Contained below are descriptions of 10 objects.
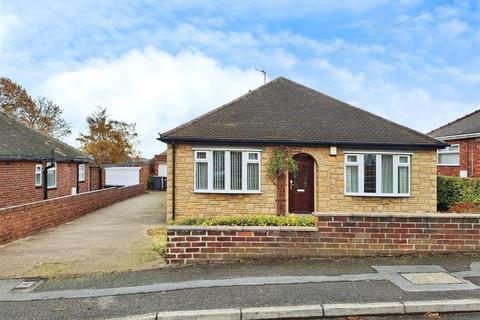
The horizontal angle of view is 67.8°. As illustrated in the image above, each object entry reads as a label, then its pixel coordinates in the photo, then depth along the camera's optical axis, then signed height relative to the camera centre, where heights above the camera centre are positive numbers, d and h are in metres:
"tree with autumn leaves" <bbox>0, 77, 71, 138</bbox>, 32.84 +5.54
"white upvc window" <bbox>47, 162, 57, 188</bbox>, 15.76 -0.41
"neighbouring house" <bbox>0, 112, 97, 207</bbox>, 12.98 +0.04
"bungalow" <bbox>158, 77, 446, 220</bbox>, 11.96 -0.08
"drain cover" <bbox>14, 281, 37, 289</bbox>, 5.33 -1.79
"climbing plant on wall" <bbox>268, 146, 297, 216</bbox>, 11.97 -0.11
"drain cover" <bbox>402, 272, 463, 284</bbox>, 5.14 -1.64
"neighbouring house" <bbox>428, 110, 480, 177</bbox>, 16.95 +0.89
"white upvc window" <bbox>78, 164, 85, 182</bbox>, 19.47 -0.29
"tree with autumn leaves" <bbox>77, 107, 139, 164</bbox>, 35.12 +2.75
